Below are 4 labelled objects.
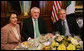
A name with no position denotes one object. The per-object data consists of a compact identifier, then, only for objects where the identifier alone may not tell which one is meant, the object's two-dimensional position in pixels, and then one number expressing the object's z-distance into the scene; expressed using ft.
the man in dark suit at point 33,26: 6.81
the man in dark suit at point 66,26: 7.39
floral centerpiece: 3.40
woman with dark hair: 6.47
